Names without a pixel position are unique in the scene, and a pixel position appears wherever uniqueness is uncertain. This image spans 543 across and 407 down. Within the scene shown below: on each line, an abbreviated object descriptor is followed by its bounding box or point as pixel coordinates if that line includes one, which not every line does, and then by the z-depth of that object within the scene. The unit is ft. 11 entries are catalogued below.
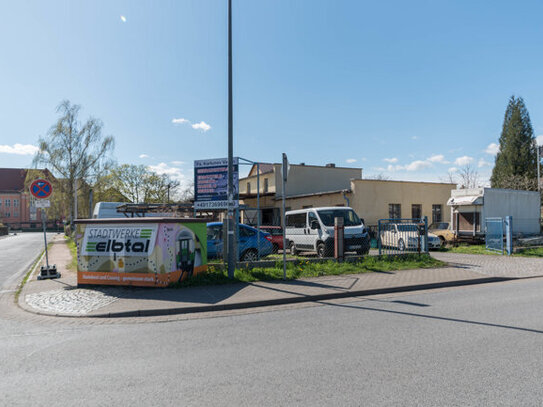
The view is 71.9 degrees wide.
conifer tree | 184.96
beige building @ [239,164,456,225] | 82.69
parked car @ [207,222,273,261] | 41.69
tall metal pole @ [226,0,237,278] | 32.86
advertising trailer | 28.99
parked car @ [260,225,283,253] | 56.87
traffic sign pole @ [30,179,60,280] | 35.60
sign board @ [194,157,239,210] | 40.86
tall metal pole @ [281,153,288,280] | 31.01
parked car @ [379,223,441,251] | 44.68
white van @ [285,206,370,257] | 46.47
